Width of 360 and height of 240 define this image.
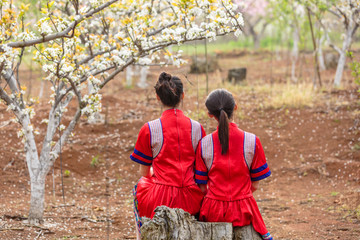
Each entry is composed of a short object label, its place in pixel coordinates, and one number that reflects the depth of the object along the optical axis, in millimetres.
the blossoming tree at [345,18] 20681
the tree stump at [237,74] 30858
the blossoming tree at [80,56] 9586
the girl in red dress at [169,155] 6625
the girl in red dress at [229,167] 6344
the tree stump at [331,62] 39437
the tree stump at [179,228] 5832
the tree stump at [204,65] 36606
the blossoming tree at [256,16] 54456
